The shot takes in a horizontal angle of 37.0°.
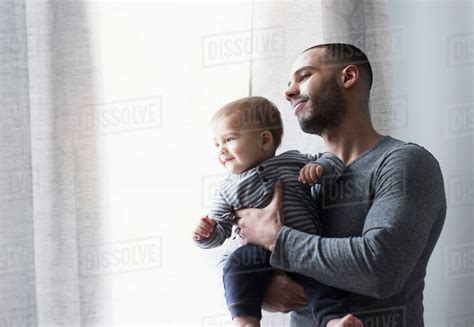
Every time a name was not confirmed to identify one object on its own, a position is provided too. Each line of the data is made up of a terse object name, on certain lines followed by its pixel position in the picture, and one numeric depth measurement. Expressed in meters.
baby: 1.72
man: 1.58
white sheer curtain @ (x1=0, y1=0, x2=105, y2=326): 2.05
